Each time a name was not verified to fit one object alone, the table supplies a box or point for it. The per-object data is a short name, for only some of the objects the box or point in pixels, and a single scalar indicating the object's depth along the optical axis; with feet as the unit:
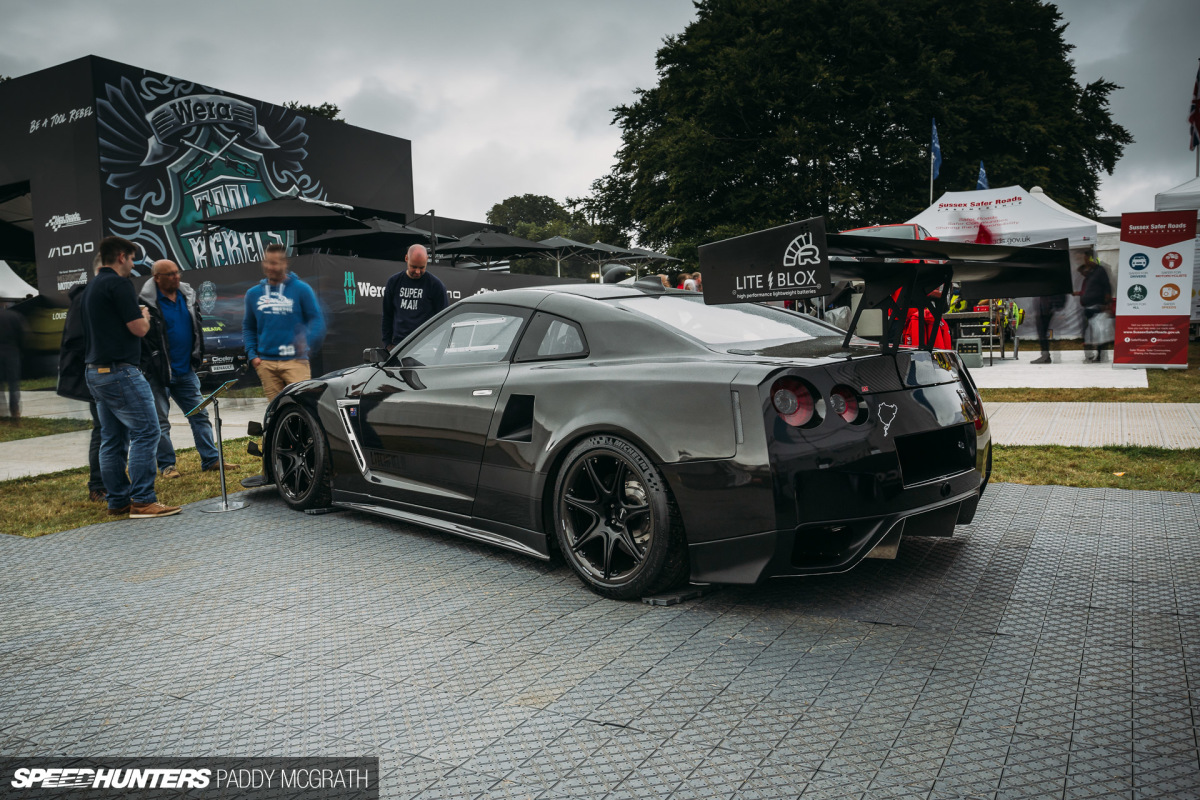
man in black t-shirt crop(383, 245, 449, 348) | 22.56
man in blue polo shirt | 20.89
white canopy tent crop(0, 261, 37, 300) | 62.90
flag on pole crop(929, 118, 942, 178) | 72.64
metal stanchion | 16.77
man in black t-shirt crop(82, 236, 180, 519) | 16.30
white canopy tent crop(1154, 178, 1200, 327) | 40.91
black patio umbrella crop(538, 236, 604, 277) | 63.62
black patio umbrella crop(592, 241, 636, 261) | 69.21
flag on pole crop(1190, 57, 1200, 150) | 60.34
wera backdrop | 46.78
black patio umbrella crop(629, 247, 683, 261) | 71.94
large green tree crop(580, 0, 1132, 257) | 84.64
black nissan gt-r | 9.31
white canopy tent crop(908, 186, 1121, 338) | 49.67
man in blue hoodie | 22.11
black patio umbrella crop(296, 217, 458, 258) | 44.21
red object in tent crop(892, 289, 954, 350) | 28.60
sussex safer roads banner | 40.32
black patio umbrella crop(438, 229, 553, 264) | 52.35
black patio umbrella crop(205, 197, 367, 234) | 40.14
